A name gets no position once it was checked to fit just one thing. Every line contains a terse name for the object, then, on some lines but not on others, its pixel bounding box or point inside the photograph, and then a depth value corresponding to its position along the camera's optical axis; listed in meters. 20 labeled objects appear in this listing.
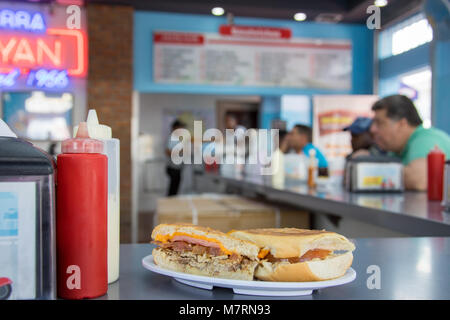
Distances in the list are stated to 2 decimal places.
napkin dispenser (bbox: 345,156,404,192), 2.33
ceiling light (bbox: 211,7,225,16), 5.00
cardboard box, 2.14
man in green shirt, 2.48
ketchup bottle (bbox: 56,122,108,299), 0.53
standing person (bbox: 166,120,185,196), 6.03
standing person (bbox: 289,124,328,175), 5.27
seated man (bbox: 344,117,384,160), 3.89
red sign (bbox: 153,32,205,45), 5.10
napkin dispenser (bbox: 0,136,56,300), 0.48
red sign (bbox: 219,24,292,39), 5.22
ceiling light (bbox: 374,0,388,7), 4.29
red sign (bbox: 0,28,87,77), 4.63
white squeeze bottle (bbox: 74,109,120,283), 0.61
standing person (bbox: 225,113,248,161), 5.02
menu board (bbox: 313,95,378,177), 5.48
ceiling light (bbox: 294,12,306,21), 5.12
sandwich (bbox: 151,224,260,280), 0.60
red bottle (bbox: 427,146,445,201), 1.95
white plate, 0.56
